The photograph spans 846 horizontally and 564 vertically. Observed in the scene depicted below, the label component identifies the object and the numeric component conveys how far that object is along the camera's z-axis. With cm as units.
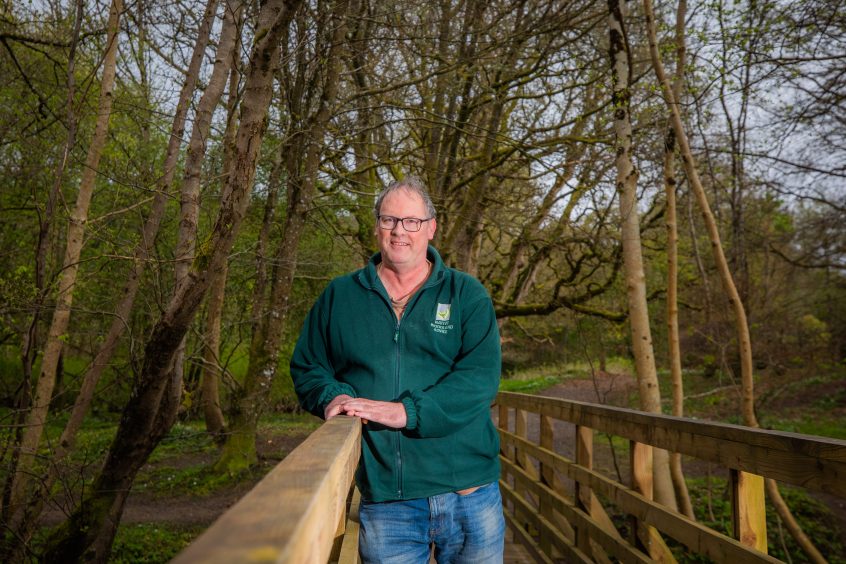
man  198
